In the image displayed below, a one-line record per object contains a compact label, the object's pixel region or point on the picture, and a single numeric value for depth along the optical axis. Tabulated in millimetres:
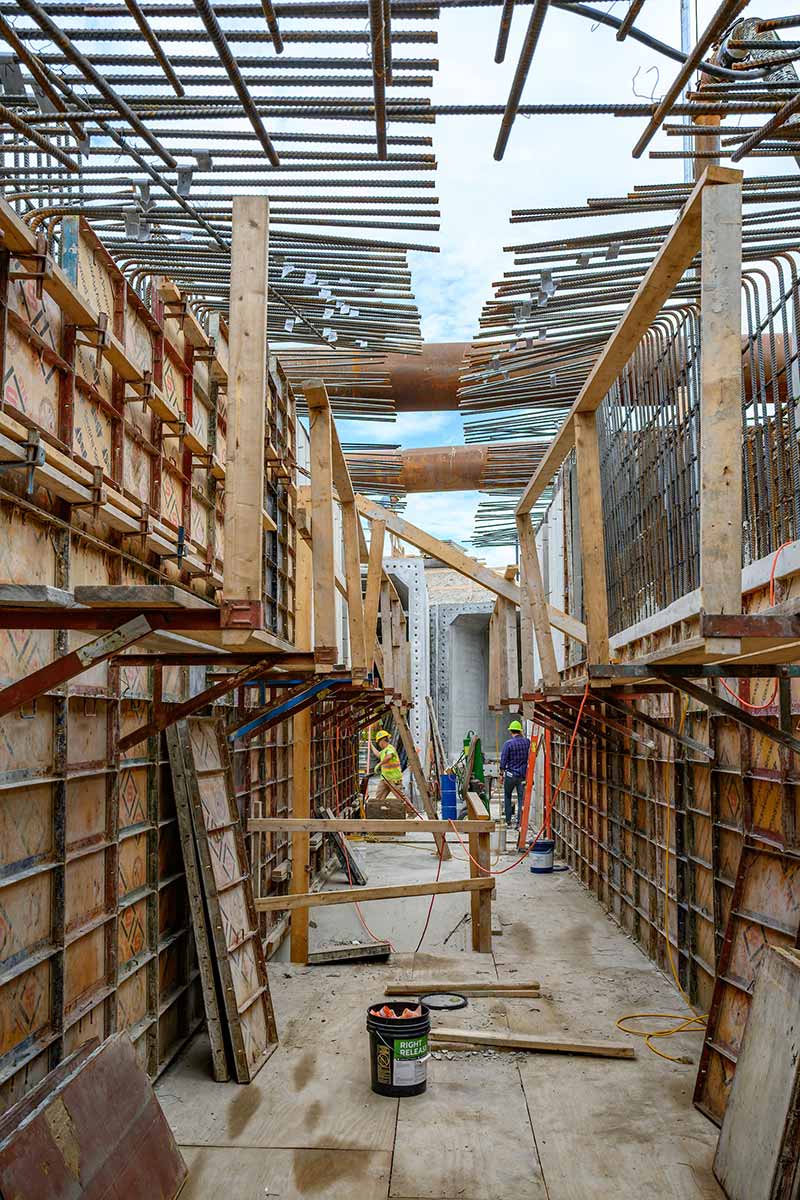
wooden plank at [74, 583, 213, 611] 3578
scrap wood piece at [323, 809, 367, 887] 14406
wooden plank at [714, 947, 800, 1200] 4602
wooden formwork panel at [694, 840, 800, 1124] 5898
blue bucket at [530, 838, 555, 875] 15625
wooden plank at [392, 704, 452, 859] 17125
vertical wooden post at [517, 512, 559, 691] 9609
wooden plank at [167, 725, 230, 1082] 6969
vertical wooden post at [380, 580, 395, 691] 16922
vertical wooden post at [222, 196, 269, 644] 4562
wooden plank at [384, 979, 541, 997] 8938
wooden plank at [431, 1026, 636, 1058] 7398
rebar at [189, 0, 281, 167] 3845
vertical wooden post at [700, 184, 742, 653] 4078
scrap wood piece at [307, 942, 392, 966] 10000
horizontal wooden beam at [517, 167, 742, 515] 4402
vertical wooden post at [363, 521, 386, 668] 9781
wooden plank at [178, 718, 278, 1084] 7133
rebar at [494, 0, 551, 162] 3855
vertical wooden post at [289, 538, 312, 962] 10195
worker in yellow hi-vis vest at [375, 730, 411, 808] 20134
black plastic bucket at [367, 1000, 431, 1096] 6645
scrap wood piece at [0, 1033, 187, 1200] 4051
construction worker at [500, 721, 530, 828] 19375
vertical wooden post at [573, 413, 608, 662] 7098
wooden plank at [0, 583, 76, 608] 3129
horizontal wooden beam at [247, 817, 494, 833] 9422
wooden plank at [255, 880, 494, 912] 8898
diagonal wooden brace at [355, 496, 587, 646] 11609
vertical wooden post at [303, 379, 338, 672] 6641
